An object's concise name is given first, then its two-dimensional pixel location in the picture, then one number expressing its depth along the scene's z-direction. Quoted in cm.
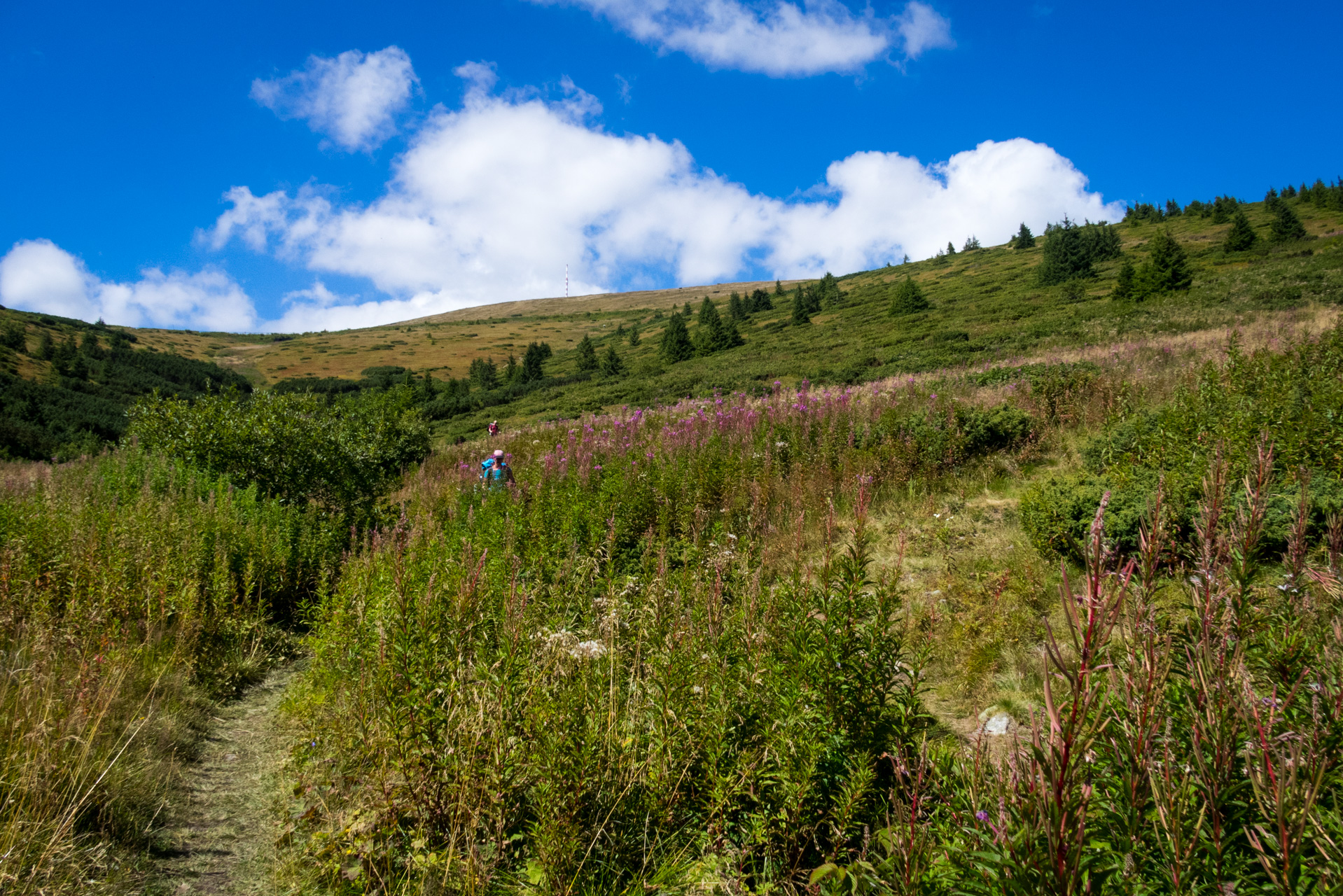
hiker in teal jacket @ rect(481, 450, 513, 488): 970
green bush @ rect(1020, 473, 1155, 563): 462
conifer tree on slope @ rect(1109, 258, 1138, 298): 3206
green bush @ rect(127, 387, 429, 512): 1062
